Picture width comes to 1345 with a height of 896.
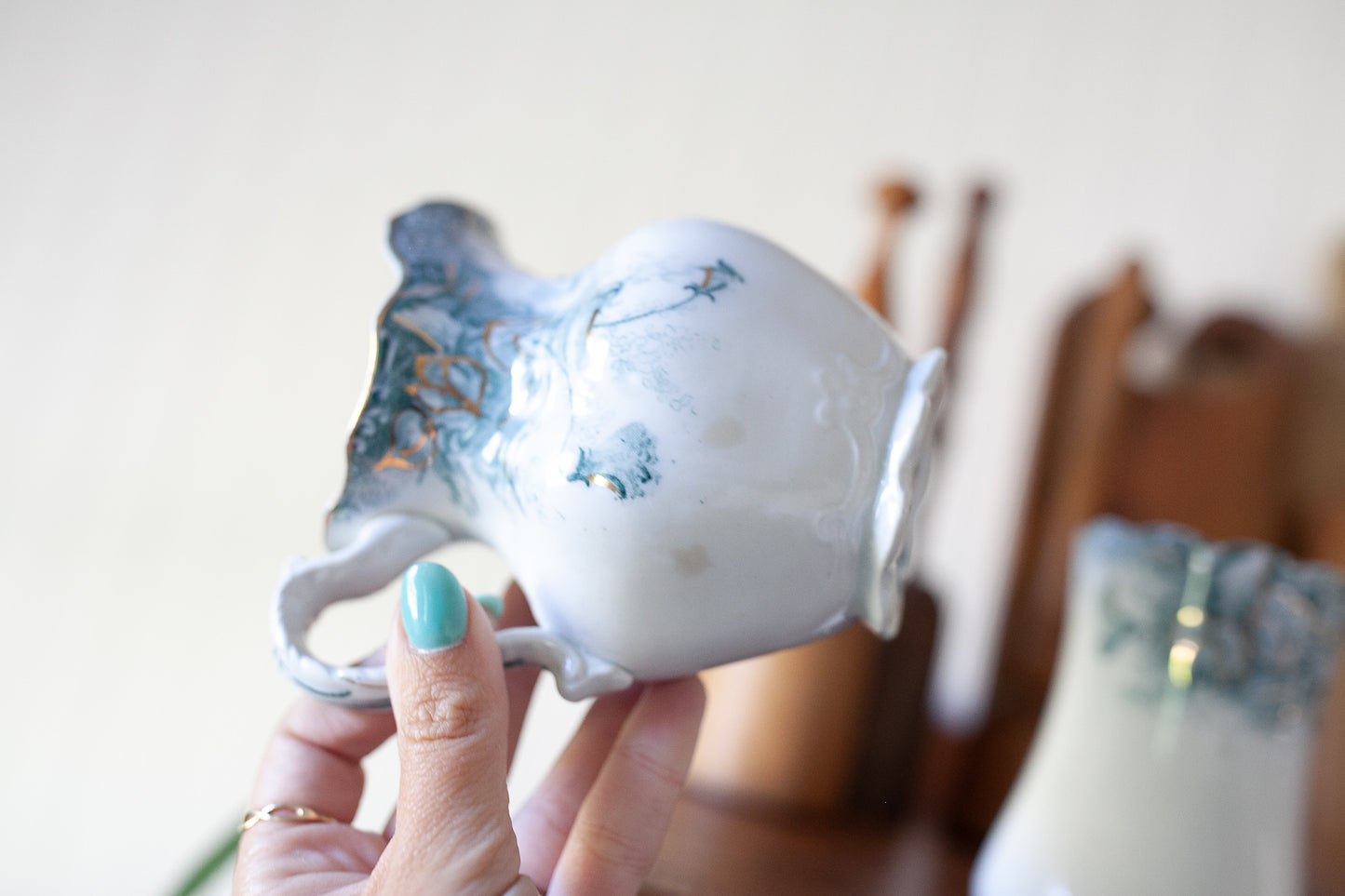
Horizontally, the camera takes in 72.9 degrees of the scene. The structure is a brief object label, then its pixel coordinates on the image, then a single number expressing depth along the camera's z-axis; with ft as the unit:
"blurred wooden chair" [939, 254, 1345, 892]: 2.23
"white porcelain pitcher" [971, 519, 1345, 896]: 1.40
